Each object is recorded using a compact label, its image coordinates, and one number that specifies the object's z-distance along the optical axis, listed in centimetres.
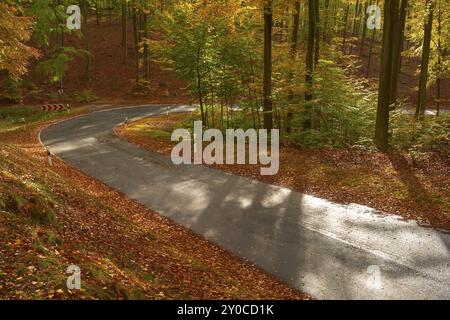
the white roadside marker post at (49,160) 1825
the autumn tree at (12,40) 1666
